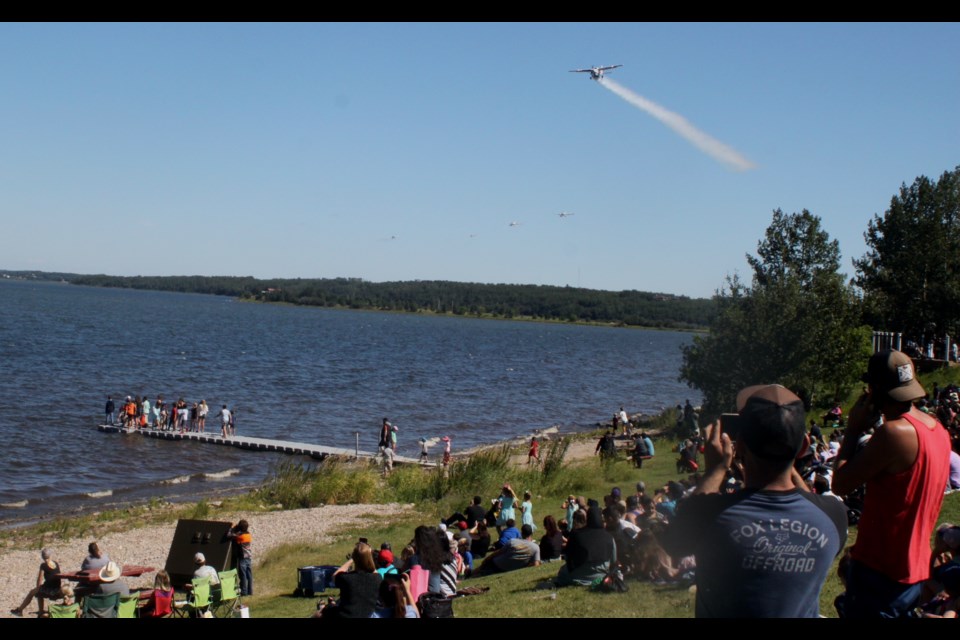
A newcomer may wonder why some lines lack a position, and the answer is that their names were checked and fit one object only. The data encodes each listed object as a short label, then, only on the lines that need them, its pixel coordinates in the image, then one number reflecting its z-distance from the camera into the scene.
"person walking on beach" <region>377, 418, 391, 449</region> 31.89
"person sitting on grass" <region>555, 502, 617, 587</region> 10.59
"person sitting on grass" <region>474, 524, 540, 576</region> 13.67
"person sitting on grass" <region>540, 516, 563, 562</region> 14.30
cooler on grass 14.04
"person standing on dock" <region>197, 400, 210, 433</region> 39.31
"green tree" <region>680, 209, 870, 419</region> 33.12
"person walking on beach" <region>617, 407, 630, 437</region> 42.06
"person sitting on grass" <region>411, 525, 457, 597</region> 11.16
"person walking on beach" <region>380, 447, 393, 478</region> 31.60
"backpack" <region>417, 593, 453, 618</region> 8.76
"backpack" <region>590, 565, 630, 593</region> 9.93
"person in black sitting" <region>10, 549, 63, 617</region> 13.91
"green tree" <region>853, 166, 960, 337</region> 42.44
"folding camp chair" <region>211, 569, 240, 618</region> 13.10
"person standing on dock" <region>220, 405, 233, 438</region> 37.72
